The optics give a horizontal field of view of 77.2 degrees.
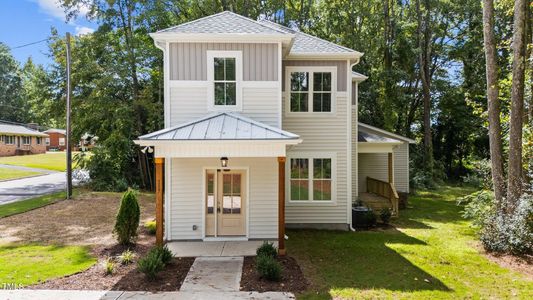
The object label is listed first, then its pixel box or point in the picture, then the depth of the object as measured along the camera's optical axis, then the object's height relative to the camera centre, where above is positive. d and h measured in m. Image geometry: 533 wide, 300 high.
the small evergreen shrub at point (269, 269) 7.08 -2.59
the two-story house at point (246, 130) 8.59 +0.49
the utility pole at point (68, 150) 15.87 -0.14
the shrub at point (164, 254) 7.70 -2.49
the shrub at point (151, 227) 11.15 -2.71
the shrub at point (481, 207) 9.88 -1.83
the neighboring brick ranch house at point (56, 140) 59.78 +1.30
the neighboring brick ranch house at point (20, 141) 40.53 +0.87
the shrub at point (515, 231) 8.65 -2.23
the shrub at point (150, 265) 7.05 -2.52
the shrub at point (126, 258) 8.17 -2.73
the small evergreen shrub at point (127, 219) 9.28 -2.00
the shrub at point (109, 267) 7.54 -2.73
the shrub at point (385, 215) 12.58 -2.52
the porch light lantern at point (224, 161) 9.03 -0.36
